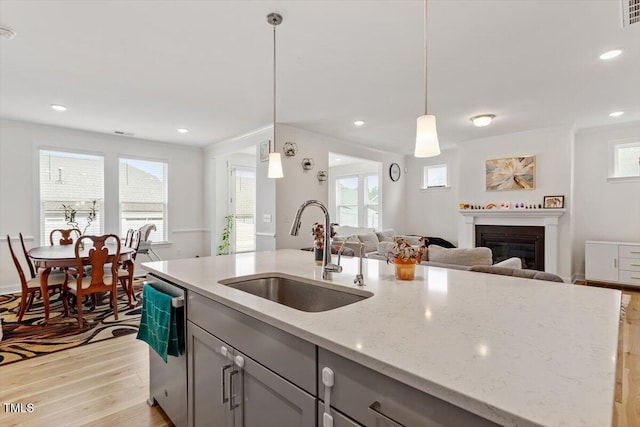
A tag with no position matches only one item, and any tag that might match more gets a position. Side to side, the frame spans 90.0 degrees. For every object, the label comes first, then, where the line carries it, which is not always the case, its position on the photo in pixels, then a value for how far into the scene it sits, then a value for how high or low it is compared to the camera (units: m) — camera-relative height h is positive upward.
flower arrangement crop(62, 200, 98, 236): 5.19 -0.12
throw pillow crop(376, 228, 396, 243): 6.24 -0.49
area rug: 2.88 -1.26
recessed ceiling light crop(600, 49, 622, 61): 2.78 +1.39
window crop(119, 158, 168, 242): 5.83 +0.24
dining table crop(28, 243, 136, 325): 3.29 -0.56
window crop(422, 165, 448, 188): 7.27 +0.78
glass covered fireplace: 5.36 -0.55
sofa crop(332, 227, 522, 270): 2.94 -0.45
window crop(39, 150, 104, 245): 5.07 +0.30
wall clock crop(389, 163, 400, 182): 7.40 +0.90
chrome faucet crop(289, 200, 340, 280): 1.69 -0.18
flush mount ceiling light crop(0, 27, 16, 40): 2.38 +1.33
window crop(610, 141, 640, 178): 5.11 +0.86
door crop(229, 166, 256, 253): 6.92 +0.06
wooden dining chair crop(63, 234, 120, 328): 3.36 -0.78
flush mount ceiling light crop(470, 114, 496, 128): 4.54 +1.31
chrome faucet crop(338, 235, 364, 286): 1.53 -0.33
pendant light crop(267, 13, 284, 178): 2.62 +0.36
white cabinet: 4.84 -0.79
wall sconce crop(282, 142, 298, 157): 5.08 +0.96
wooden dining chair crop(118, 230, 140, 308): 3.99 -0.84
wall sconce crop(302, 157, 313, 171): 5.39 +0.78
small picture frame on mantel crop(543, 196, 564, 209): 5.14 +0.15
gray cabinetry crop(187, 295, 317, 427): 1.01 -0.61
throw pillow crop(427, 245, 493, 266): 2.96 -0.43
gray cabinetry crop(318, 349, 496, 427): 0.68 -0.45
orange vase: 1.64 -0.30
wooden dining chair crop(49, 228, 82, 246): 4.76 -0.43
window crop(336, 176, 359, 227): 8.55 +0.26
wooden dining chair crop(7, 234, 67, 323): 3.43 -0.85
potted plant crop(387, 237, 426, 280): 1.64 -0.25
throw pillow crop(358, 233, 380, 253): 5.70 -0.56
